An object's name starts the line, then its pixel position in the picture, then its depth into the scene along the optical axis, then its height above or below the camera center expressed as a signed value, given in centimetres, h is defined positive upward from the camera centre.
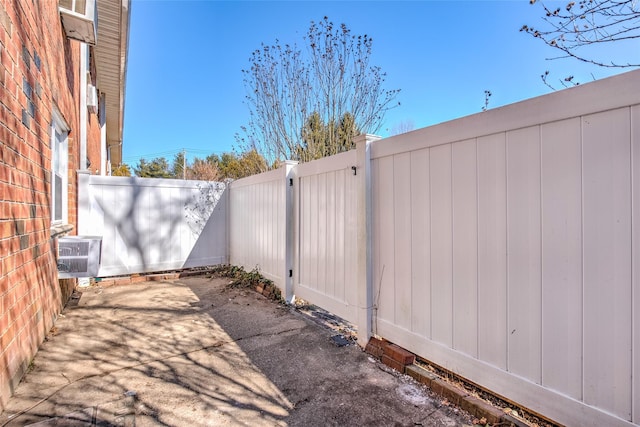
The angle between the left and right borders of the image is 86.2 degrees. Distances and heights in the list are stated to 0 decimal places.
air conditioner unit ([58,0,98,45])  402 +236
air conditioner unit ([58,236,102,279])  371 -48
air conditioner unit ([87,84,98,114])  627 +215
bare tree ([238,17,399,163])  670 +259
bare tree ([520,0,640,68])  227 +129
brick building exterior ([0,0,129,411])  222 +45
